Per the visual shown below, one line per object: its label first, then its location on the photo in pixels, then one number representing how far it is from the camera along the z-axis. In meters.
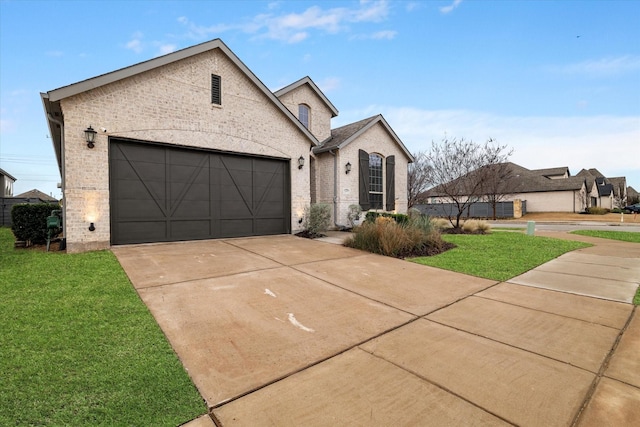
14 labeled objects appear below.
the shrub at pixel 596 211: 32.08
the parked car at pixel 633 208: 38.22
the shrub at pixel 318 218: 11.01
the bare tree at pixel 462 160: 14.12
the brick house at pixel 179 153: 7.50
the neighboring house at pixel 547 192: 32.56
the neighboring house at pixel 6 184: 23.97
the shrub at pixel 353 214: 14.34
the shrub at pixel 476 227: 13.21
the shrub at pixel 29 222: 8.05
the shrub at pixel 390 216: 10.62
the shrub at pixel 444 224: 14.31
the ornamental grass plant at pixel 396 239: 7.63
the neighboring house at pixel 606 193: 38.59
